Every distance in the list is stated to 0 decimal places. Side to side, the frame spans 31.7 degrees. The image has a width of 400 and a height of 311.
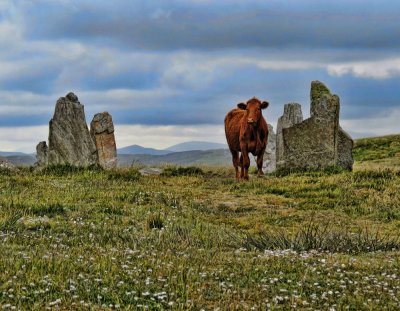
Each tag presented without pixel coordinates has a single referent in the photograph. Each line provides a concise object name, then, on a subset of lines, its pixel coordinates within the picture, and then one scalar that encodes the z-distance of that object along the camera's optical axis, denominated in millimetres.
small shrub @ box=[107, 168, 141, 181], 29875
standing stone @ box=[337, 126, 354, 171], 34625
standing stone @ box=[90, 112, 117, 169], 43500
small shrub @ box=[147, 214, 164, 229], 17484
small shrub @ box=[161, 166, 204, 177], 34688
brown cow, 31844
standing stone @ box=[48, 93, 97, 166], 34750
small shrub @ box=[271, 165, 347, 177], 31844
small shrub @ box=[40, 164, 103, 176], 31742
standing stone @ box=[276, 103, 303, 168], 42500
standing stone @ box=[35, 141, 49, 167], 40719
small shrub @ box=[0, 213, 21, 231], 16016
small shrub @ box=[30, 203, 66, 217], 18823
